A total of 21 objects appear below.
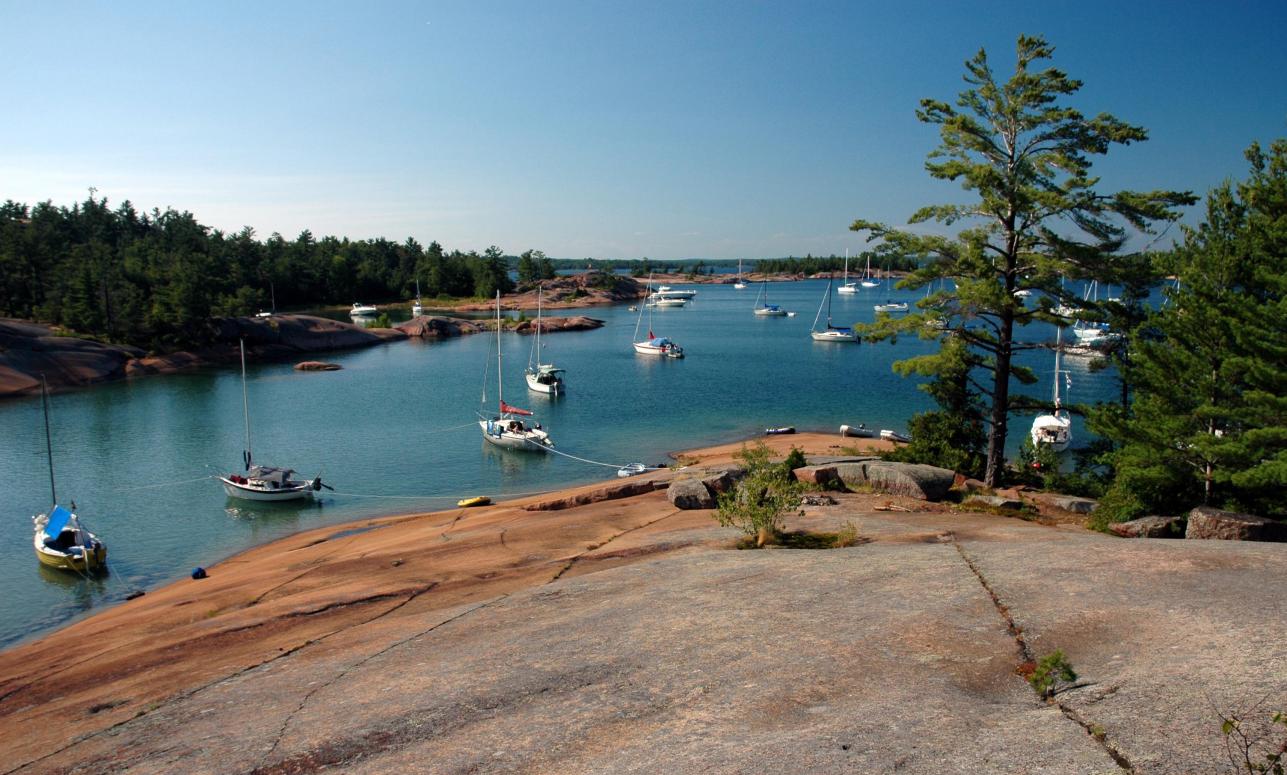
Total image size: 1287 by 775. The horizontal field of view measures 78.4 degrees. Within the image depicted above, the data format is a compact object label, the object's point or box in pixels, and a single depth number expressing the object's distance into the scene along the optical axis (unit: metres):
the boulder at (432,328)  118.31
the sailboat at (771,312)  152.89
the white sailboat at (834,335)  103.56
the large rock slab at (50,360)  67.38
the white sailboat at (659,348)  92.19
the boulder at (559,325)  127.75
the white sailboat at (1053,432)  42.50
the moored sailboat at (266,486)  37.78
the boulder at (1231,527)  15.52
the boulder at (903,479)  22.42
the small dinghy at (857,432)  47.25
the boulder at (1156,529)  17.19
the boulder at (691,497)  23.39
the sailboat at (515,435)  47.62
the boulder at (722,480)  23.89
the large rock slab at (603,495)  27.66
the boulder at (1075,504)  21.63
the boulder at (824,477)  24.02
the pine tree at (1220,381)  18.38
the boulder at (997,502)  21.19
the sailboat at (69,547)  28.91
